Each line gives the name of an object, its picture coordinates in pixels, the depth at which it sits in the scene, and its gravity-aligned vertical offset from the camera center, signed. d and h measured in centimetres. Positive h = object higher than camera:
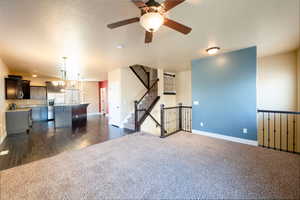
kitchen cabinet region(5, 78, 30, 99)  466 +43
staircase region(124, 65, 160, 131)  545 +1
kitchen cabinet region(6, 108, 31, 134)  451 -80
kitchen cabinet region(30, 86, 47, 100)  711 +37
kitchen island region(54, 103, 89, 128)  578 -83
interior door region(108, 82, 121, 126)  570 -22
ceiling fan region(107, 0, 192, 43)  144 +103
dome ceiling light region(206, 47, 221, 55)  336 +130
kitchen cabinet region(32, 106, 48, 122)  692 -81
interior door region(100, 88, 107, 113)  1001 -4
